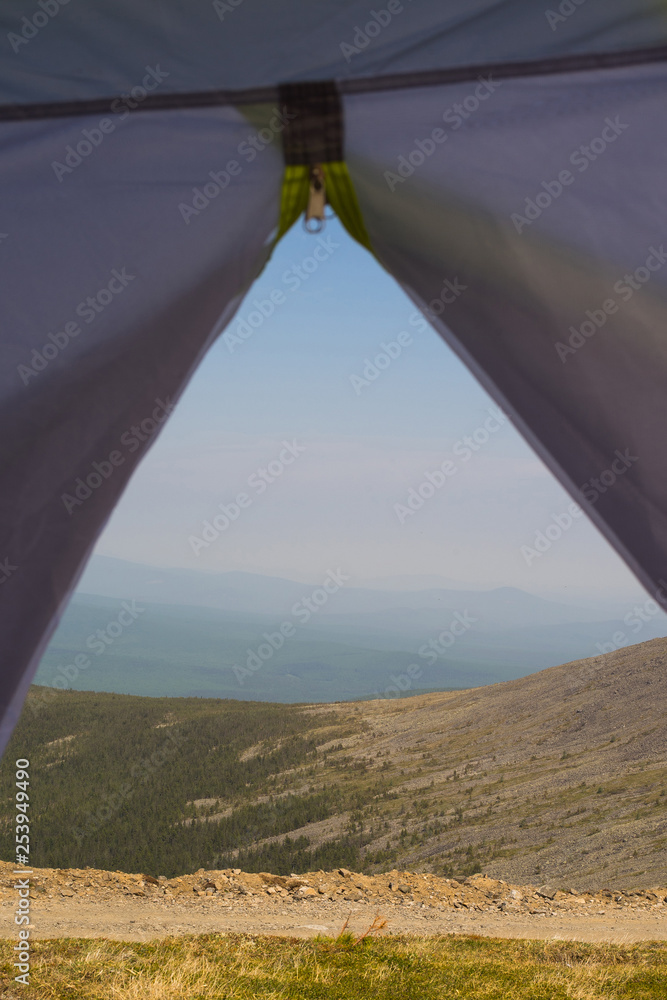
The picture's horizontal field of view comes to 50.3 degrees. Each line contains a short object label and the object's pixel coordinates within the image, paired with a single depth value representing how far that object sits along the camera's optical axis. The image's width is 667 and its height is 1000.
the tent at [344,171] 2.09
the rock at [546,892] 11.90
